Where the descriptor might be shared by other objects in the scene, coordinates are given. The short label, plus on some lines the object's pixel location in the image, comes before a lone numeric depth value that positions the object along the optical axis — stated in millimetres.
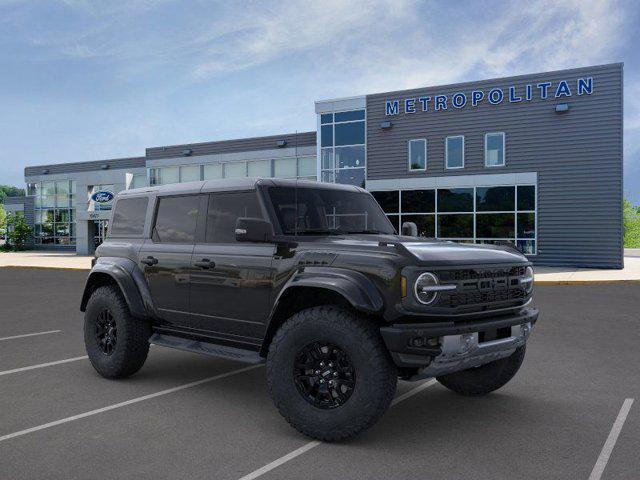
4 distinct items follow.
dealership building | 23406
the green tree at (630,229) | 92875
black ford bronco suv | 4258
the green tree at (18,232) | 47562
